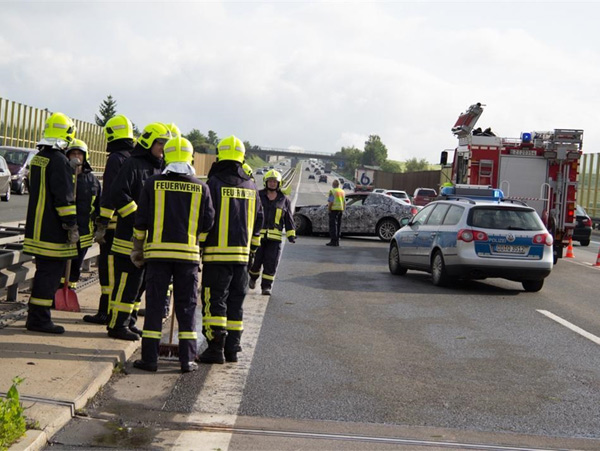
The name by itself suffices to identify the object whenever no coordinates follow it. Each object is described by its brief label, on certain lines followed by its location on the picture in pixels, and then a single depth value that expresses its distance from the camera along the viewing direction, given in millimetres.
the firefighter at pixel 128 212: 8516
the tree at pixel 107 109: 148750
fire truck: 22125
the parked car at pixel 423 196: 49969
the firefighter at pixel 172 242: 7609
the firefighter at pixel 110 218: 8836
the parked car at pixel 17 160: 36000
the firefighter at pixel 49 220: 8422
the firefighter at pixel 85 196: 9328
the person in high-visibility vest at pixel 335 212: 24859
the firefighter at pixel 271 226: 13367
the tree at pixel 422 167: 194625
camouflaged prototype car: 28328
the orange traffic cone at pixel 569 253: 25483
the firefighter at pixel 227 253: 8180
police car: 14992
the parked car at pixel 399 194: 50944
